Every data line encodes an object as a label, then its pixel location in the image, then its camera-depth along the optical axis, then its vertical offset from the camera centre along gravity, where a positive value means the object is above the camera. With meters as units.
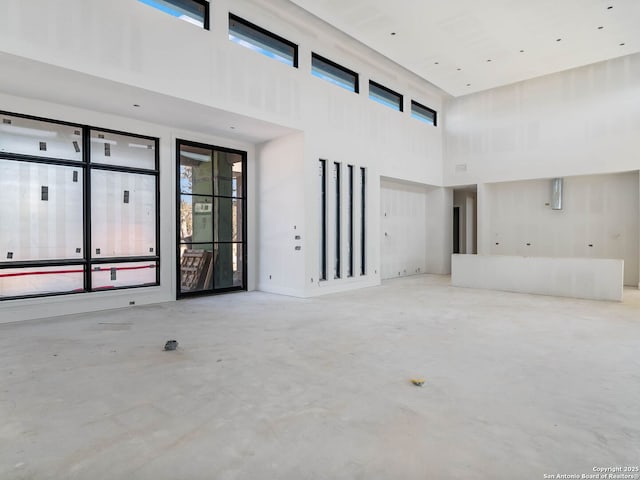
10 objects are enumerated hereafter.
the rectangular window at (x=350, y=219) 9.27 +0.36
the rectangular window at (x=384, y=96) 10.05 +3.83
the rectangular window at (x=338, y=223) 8.94 +0.25
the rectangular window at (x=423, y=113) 11.61 +3.86
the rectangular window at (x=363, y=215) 9.59 +0.47
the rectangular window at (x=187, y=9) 5.86 +3.64
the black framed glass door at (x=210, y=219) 7.81 +0.32
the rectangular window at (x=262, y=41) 6.87 +3.73
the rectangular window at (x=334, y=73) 8.45 +3.78
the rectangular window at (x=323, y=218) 8.61 +0.36
